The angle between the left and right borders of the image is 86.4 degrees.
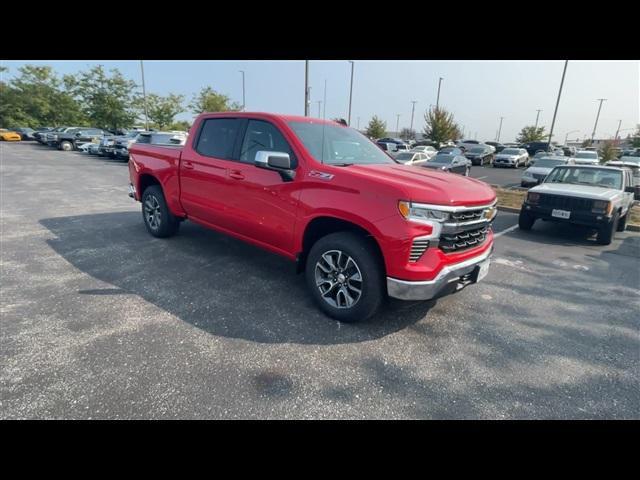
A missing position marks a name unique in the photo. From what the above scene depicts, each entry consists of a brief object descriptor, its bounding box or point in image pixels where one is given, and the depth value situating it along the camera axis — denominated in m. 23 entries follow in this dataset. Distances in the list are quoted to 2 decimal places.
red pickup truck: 2.87
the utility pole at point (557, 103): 27.38
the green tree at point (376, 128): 49.14
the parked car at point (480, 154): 30.61
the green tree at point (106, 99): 38.44
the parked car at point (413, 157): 18.36
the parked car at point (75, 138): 26.77
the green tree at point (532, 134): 48.31
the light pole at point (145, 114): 37.05
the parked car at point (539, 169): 14.68
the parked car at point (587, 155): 23.09
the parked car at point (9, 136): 34.56
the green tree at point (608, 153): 23.75
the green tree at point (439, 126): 42.56
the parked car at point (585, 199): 6.47
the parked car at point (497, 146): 44.91
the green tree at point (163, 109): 41.19
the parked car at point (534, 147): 39.72
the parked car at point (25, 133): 37.66
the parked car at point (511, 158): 28.32
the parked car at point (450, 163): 18.23
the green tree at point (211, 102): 39.53
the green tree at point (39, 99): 40.44
